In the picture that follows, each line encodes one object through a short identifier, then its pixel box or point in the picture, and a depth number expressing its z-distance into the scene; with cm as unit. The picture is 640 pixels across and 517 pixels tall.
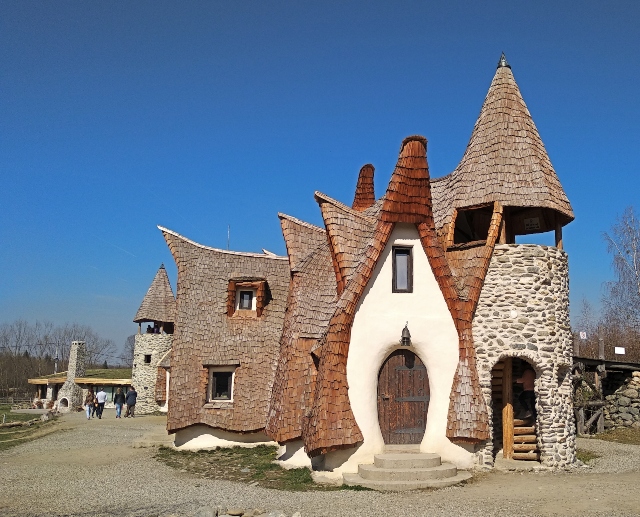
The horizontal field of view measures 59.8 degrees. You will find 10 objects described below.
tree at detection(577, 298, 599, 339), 5092
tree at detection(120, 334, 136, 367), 11501
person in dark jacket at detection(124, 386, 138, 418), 2988
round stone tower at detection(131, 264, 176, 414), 3531
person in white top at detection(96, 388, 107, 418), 3012
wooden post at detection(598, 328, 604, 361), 2220
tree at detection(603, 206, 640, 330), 3042
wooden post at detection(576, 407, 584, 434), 2130
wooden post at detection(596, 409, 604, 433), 2166
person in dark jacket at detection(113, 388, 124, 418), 3061
